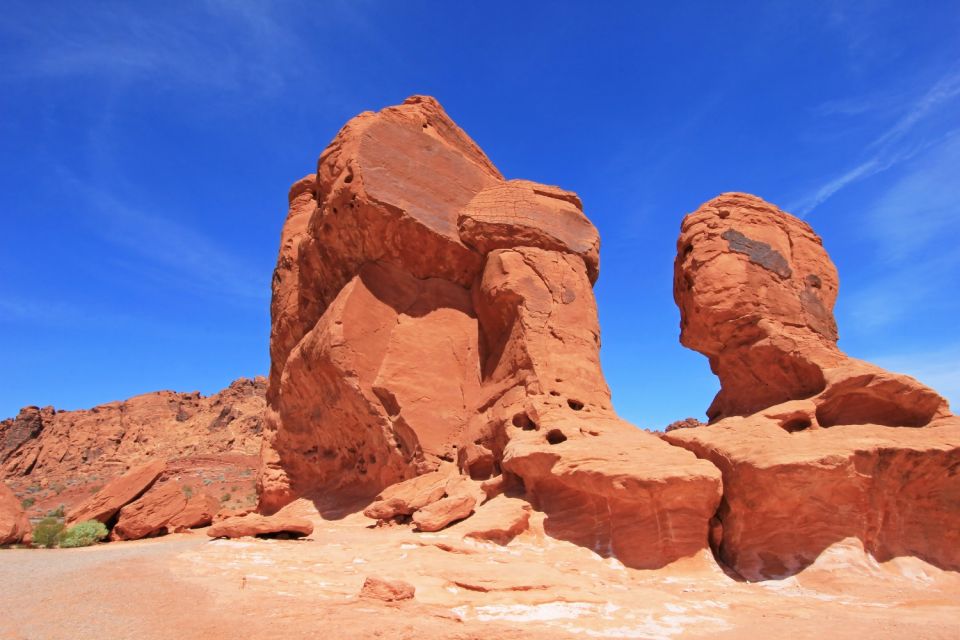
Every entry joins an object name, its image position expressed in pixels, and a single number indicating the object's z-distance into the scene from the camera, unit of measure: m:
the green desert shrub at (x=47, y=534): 10.38
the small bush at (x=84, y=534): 10.45
